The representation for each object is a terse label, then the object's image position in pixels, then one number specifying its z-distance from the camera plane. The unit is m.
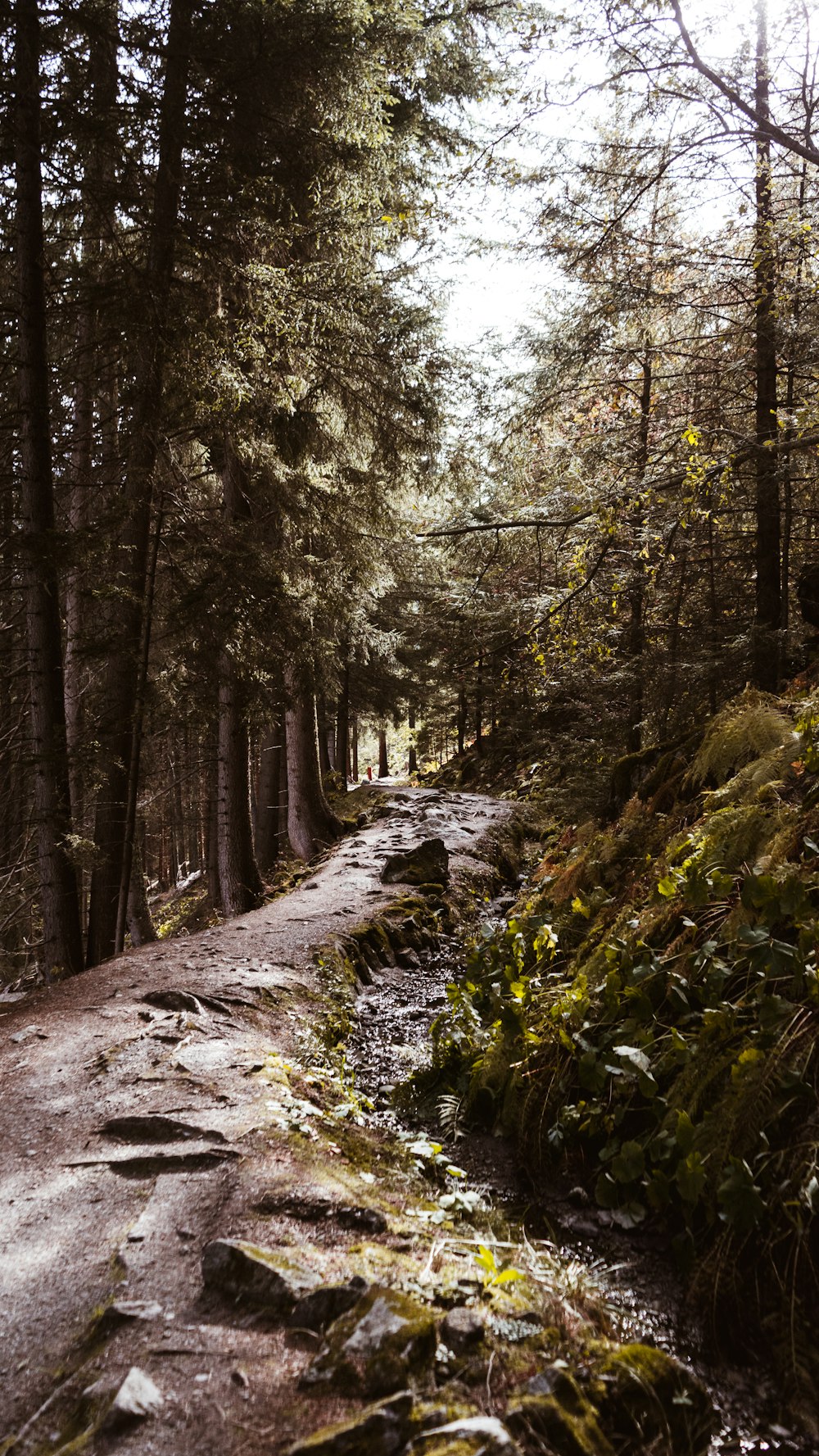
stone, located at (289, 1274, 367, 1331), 2.13
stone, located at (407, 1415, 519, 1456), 1.62
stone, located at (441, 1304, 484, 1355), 2.01
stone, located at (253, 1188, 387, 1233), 2.72
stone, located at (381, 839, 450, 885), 9.20
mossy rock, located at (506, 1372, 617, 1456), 1.74
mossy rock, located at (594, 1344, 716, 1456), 1.91
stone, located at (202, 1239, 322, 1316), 2.23
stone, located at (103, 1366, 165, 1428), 1.76
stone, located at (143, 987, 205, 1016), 5.27
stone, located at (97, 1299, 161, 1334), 2.14
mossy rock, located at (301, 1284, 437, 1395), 1.88
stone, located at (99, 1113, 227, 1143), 3.36
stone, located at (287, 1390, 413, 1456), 1.67
